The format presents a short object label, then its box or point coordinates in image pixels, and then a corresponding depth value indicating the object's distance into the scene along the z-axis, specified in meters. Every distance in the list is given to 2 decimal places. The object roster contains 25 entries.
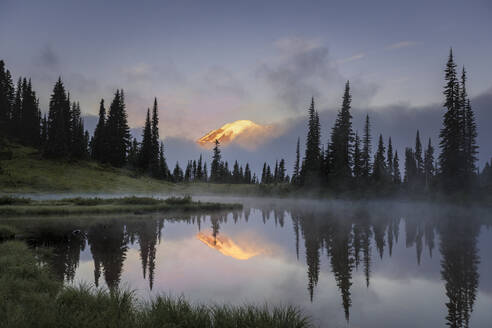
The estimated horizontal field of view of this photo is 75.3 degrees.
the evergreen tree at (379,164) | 75.47
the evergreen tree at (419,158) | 108.38
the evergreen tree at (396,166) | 117.19
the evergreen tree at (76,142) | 72.19
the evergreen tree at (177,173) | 139.52
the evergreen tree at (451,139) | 47.81
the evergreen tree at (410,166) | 112.73
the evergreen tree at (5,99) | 80.19
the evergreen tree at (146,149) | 88.28
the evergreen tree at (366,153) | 72.19
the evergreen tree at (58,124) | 67.44
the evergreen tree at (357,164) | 71.56
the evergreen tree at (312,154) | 77.62
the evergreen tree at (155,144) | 88.00
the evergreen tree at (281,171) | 138.62
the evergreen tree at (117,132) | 81.34
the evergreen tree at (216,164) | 118.35
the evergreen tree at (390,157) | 109.05
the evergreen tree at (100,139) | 81.62
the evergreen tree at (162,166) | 90.75
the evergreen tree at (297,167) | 92.88
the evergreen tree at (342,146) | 69.88
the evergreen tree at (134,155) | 88.38
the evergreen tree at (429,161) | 108.56
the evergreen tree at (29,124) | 80.62
